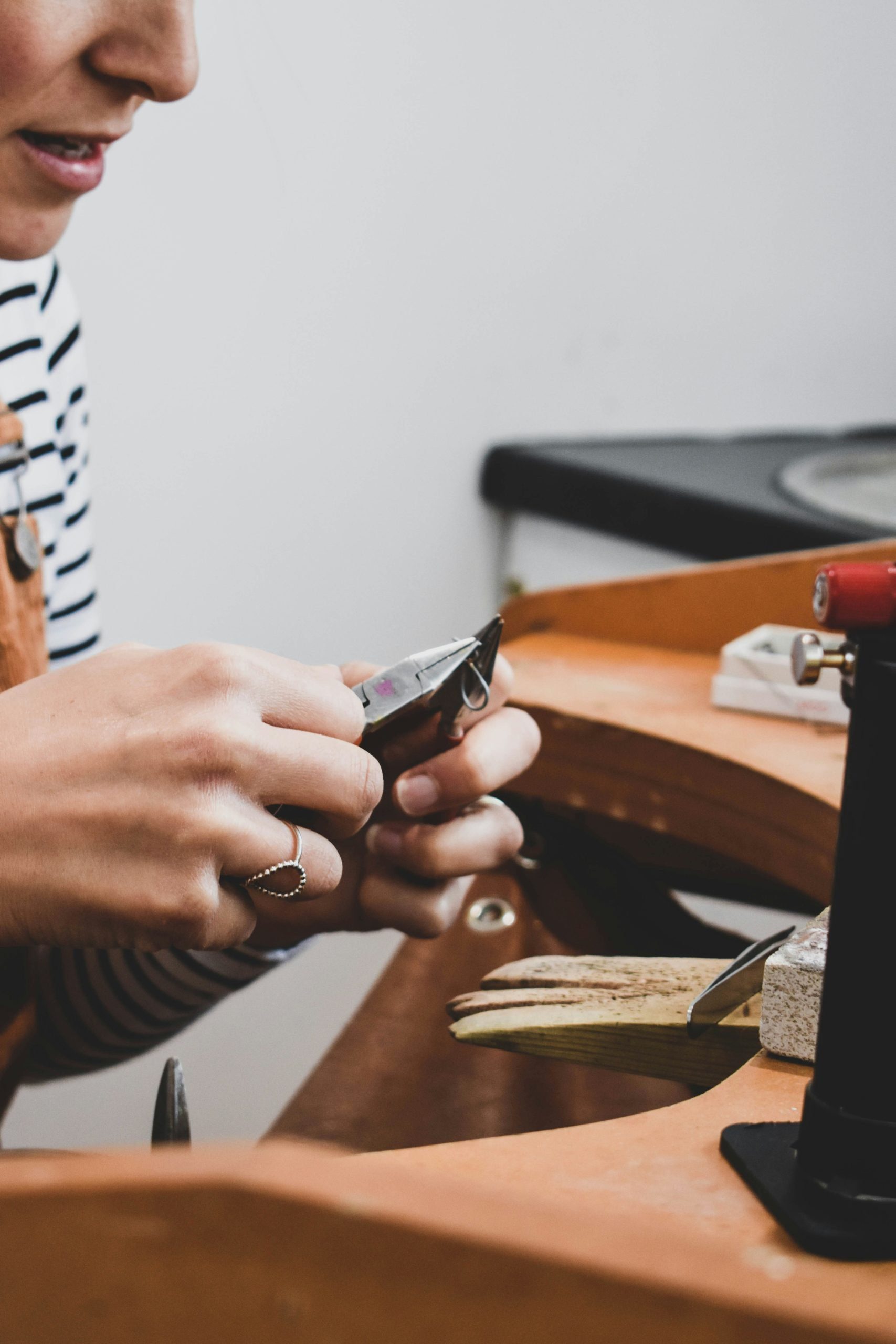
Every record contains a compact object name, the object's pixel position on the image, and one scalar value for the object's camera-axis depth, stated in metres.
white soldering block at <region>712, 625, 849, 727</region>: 0.87
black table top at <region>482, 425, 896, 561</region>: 1.51
